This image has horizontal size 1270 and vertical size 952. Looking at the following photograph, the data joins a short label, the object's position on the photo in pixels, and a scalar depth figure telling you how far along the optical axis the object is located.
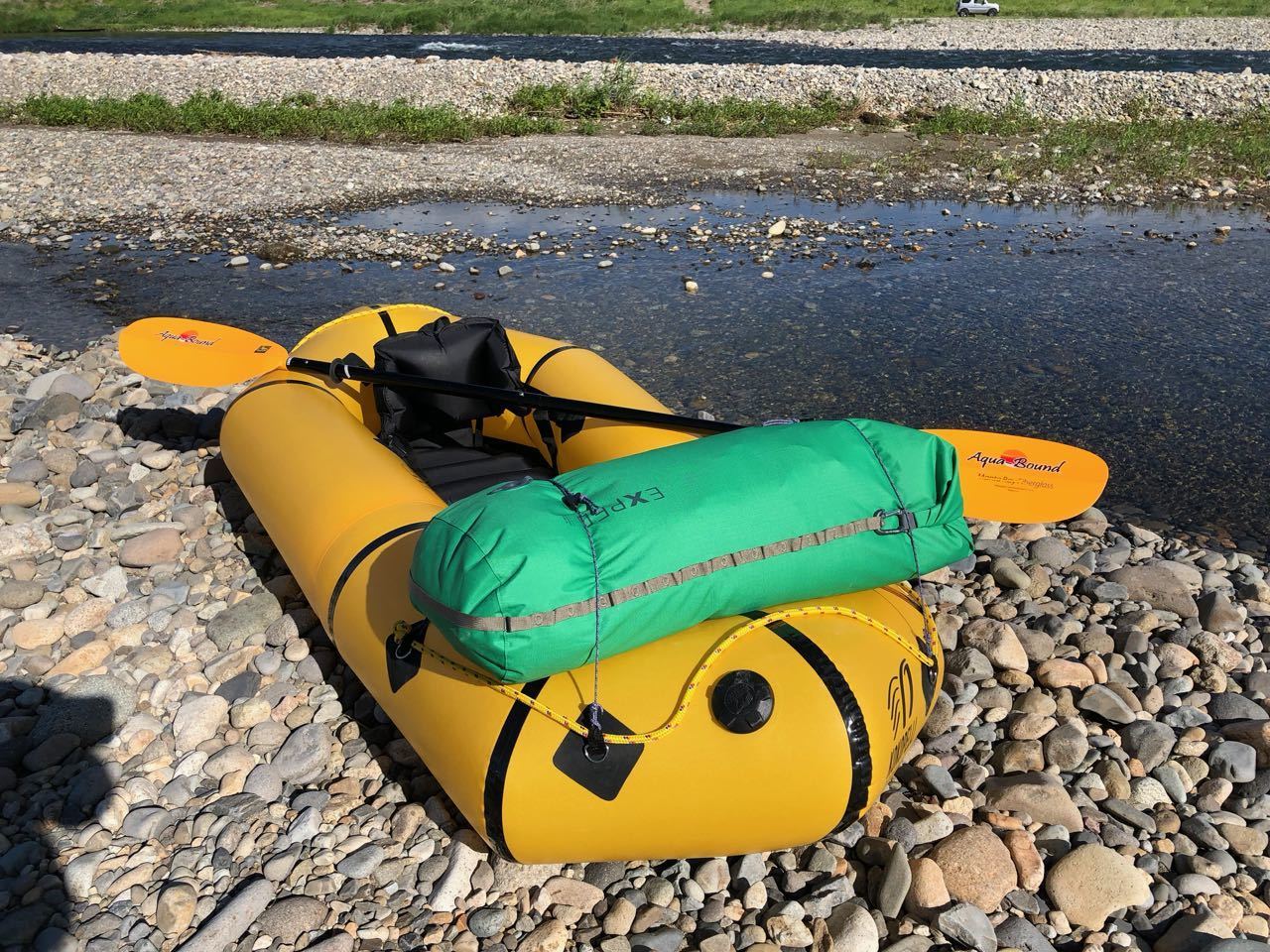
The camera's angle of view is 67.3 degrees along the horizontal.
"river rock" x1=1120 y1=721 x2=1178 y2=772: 2.96
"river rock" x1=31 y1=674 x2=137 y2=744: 3.11
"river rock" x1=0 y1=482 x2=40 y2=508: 4.43
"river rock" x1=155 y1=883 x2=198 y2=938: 2.48
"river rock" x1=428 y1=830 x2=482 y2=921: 2.55
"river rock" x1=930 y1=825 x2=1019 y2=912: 2.49
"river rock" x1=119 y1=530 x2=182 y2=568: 4.03
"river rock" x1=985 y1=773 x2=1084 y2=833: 2.71
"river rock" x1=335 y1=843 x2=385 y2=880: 2.64
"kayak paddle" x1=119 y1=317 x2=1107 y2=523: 3.61
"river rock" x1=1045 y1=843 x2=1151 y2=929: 2.46
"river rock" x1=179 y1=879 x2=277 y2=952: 2.42
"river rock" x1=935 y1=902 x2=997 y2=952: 2.36
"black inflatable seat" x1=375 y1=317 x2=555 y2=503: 4.25
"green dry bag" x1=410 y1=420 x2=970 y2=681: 2.29
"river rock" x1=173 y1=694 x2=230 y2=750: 3.10
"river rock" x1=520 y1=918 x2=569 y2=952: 2.43
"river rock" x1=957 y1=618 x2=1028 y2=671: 3.37
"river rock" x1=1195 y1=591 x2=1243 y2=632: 3.61
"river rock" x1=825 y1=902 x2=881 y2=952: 2.36
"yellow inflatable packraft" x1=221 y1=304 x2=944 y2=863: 2.34
